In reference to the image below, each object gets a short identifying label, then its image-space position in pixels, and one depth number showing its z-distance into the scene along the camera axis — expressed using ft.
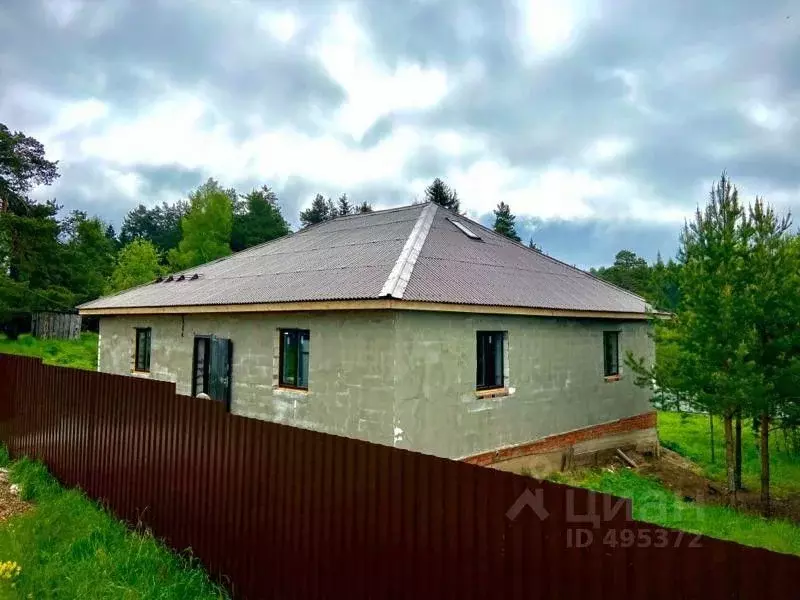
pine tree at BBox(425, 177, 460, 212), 151.78
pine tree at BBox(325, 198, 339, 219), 194.41
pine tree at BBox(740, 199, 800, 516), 26.43
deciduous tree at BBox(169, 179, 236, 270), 147.84
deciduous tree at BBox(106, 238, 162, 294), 112.98
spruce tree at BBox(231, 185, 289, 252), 161.07
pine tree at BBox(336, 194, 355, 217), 193.77
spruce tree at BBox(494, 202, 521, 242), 162.09
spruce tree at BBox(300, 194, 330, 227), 193.06
